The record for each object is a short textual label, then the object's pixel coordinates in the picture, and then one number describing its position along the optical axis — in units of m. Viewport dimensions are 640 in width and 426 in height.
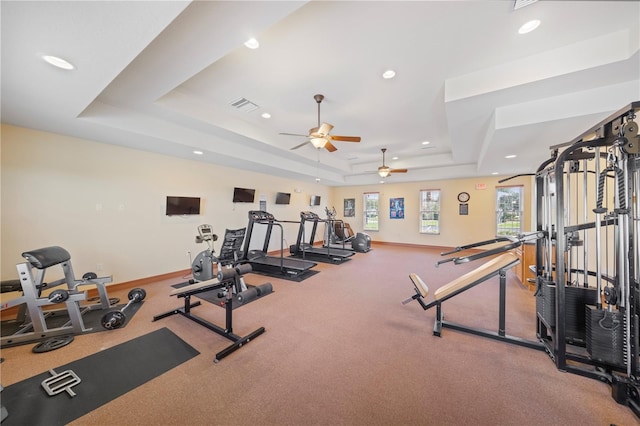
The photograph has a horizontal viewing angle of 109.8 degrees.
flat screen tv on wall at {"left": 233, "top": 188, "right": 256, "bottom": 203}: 6.21
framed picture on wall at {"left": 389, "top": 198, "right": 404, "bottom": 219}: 9.11
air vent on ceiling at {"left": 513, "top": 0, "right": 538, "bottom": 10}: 1.81
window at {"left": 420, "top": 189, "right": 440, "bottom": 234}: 8.39
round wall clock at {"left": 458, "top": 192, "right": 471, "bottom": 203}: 7.84
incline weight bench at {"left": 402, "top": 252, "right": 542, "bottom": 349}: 2.39
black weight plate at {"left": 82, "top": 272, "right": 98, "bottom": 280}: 3.33
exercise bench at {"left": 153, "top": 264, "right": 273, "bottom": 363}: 2.31
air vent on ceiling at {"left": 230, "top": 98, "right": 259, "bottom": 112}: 3.67
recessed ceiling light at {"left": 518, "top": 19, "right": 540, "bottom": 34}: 2.04
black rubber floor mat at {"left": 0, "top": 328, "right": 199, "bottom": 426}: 1.60
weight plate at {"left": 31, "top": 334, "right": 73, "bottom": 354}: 2.30
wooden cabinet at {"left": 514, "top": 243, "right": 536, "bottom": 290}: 4.33
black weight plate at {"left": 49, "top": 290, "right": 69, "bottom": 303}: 2.46
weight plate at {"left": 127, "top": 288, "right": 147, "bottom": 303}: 3.28
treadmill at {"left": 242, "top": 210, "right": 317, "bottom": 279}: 4.98
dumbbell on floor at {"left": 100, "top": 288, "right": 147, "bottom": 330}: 2.65
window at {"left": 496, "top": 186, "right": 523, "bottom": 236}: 7.17
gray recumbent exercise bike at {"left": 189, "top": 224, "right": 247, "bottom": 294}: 3.88
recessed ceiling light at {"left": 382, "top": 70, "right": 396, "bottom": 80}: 2.87
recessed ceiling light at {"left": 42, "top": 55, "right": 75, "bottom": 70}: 1.83
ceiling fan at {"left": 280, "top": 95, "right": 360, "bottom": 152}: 3.64
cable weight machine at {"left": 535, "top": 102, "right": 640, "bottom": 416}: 1.67
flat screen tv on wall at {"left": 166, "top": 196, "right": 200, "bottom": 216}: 4.88
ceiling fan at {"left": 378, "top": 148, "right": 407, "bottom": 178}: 6.44
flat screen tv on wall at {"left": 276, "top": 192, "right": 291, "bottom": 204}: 7.56
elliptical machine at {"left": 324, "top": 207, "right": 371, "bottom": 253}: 7.50
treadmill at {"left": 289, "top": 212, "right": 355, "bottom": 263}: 6.49
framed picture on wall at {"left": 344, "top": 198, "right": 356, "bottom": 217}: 10.27
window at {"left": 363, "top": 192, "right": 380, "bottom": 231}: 9.73
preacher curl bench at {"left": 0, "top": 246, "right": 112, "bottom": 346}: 2.44
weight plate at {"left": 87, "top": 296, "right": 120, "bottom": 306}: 3.52
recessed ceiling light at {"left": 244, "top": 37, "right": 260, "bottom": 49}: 2.36
